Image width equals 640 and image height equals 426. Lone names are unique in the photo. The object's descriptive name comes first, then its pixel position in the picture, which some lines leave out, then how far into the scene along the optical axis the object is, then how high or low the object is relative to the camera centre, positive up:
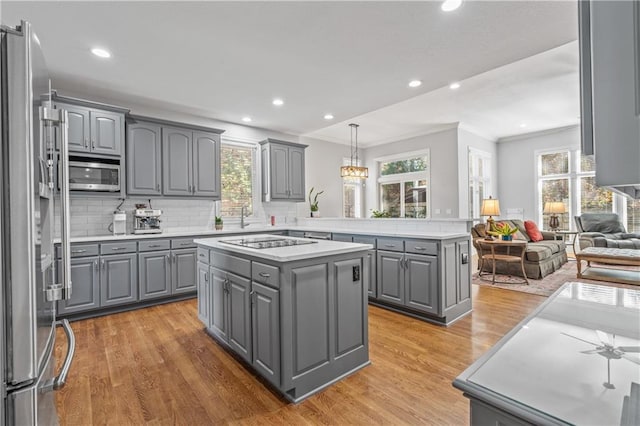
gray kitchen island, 1.97 -0.69
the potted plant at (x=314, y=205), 6.55 +0.18
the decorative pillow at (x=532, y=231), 6.25 -0.43
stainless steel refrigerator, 0.84 -0.04
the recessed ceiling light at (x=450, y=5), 2.30 +1.58
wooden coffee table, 4.13 -0.72
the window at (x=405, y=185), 7.48 +0.70
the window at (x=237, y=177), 5.39 +0.67
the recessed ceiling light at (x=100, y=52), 2.93 +1.60
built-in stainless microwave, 3.64 +0.50
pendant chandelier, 5.96 +0.79
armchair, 5.64 -0.47
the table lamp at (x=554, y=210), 6.97 +0.00
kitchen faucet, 5.40 -0.07
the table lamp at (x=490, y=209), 5.46 +0.03
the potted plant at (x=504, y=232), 4.94 -0.36
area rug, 4.42 -1.14
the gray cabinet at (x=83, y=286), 3.43 -0.80
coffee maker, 4.18 -0.08
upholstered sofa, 5.07 -0.82
